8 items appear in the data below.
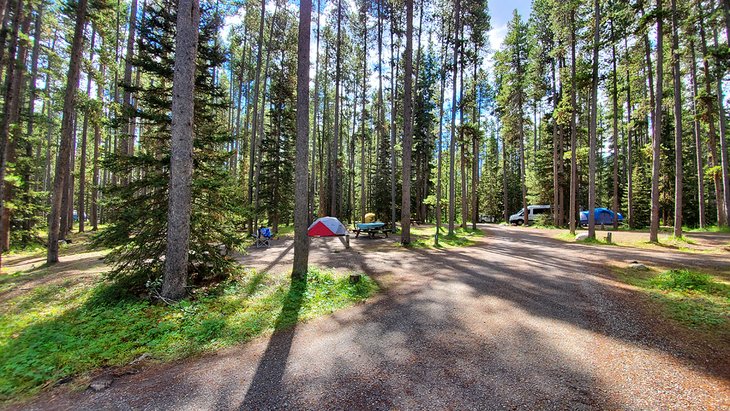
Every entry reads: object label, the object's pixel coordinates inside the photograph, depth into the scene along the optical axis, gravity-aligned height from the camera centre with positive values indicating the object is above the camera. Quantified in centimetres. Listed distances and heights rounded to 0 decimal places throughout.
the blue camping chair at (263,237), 1452 -145
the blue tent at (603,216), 2717 -23
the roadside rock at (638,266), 736 -134
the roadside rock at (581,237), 1420 -116
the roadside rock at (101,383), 322 -199
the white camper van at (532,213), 3234 -5
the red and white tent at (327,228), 1603 -101
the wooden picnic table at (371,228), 1738 -109
